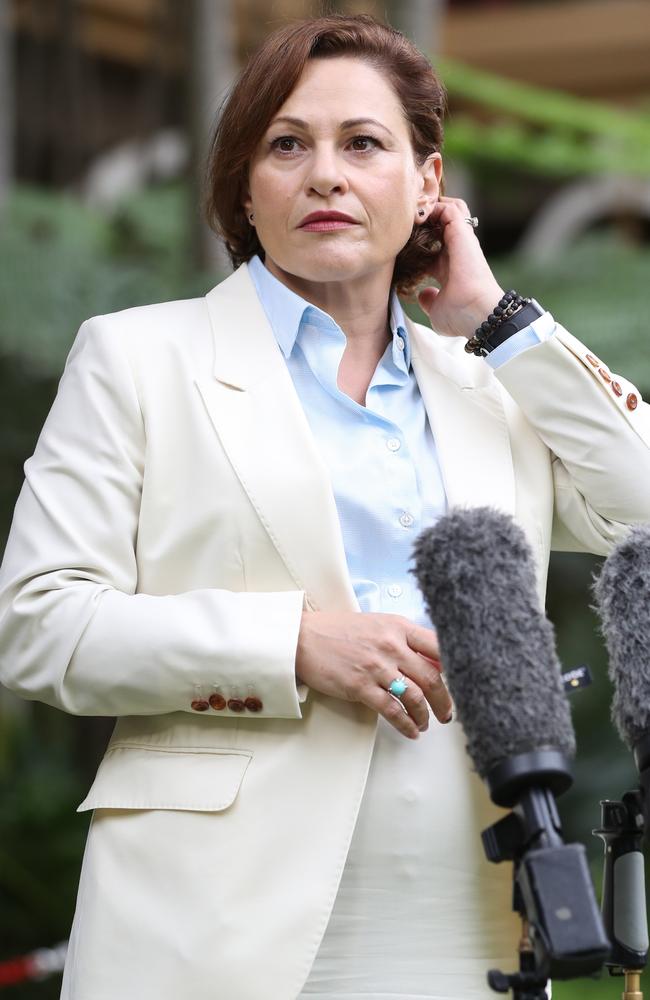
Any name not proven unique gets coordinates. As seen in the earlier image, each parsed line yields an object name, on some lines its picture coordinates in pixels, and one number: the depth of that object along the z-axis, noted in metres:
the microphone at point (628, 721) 4.52
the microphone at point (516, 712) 4.39
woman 4.63
